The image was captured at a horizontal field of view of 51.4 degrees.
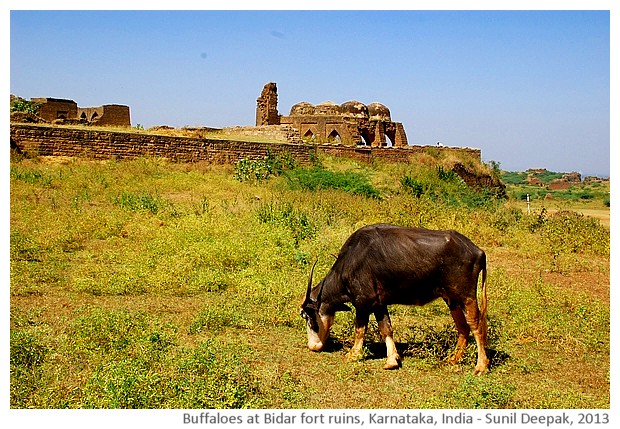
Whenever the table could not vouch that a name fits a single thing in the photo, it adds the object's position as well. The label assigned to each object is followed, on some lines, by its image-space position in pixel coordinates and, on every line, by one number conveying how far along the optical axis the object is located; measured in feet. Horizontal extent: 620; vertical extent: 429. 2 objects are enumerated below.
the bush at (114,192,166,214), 39.52
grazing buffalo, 18.33
